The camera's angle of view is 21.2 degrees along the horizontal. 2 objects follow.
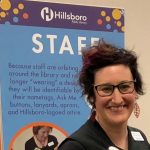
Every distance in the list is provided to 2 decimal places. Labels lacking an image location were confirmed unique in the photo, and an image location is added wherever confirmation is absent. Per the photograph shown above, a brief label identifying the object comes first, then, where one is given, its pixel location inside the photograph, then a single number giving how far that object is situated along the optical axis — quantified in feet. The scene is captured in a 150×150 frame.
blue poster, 6.93
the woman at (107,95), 4.51
